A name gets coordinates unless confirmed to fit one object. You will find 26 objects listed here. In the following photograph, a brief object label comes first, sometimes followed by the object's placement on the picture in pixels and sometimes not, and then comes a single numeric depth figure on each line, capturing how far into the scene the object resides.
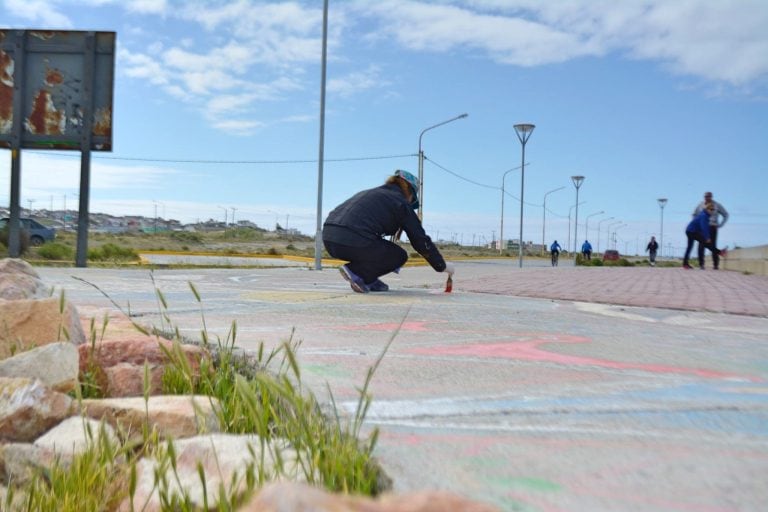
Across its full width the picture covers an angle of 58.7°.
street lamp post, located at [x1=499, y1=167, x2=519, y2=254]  46.01
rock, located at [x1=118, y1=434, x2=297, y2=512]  1.34
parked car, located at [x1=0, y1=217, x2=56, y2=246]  27.88
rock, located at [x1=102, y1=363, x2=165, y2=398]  2.26
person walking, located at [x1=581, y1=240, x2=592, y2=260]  45.12
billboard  13.52
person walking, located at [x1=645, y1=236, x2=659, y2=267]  36.08
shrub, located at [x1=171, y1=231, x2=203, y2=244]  46.67
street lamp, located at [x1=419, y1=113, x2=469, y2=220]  27.41
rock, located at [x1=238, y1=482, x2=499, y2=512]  0.66
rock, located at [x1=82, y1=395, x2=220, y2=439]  1.76
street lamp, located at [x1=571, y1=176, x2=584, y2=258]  38.31
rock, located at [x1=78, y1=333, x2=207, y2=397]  2.28
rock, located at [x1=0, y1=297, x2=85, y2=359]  2.59
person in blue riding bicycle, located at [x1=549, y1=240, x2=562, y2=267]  34.81
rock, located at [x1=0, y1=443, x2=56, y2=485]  1.64
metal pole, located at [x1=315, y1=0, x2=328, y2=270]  17.05
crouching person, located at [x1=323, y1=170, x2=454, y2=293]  6.25
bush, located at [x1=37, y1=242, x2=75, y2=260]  19.02
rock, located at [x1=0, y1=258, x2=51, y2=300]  3.58
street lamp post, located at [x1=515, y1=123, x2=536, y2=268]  26.77
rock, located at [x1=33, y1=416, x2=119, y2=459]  1.65
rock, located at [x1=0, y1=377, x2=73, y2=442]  1.78
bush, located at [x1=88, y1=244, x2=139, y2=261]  19.70
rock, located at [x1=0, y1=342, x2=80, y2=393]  2.06
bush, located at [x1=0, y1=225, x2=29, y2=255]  19.27
